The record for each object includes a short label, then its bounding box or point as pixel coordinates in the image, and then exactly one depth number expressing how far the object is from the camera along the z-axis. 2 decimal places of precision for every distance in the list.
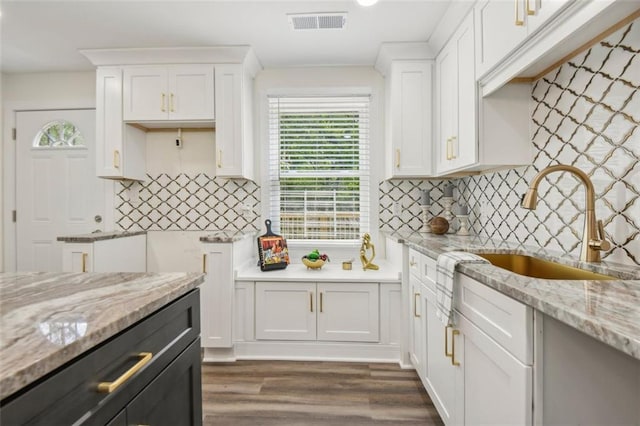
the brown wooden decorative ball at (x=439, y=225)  2.54
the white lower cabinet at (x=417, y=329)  1.96
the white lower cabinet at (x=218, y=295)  2.43
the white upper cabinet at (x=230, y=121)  2.65
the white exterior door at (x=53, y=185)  3.07
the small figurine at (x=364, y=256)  2.62
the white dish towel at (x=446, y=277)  1.33
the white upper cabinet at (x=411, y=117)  2.58
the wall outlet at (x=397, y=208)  2.95
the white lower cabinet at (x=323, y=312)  2.40
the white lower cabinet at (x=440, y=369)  1.47
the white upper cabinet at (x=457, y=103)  1.91
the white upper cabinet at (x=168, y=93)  2.66
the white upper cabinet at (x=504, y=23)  1.25
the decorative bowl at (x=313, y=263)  2.64
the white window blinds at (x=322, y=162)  3.03
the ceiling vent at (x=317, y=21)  2.18
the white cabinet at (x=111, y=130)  2.71
